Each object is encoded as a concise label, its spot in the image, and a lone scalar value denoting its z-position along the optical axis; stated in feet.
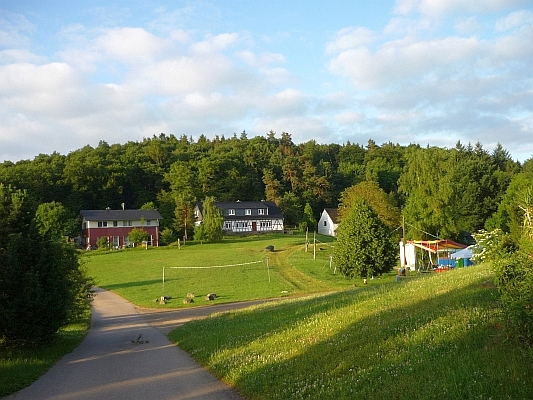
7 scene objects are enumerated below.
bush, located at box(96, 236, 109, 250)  260.83
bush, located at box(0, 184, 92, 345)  51.65
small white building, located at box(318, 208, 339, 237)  315.99
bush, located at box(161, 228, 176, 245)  275.59
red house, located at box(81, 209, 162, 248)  277.85
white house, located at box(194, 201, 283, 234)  324.19
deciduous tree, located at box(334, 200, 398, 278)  116.47
